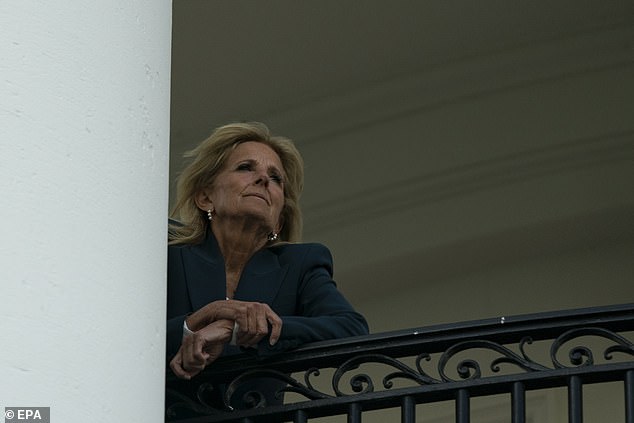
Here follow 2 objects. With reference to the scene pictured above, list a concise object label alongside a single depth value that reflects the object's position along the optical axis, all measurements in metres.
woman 9.37
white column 7.04
